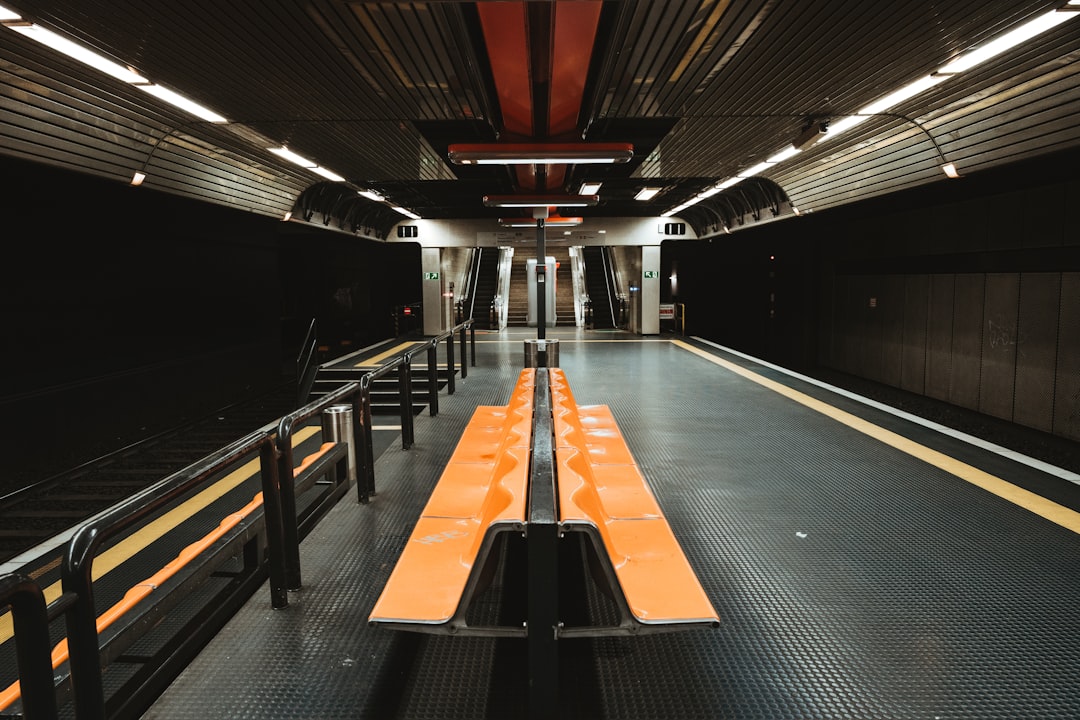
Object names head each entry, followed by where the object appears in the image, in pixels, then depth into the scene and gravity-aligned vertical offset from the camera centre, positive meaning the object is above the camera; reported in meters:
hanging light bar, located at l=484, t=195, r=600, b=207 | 6.39 +1.04
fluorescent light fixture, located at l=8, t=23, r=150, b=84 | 3.25 +1.48
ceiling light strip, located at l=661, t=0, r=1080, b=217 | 3.24 +1.48
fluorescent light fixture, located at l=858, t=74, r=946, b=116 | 4.48 +1.56
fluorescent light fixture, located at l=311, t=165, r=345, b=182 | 8.10 +1.81
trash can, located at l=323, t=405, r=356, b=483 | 3.84 -0.75
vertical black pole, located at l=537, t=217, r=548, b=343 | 7.30 +0.33
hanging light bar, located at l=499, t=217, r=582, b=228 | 8.38 +1.09
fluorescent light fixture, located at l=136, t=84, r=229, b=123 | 4.33 +1.56
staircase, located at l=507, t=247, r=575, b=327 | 20.20 +0.30
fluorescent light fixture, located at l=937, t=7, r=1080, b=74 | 3.23 +1.42
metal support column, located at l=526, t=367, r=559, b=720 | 1.68 -0.86
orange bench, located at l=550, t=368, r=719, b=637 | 1.71 -0.86
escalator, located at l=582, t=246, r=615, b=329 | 19.16 +0.33
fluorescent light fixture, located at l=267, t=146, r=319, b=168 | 6.47 +1.64
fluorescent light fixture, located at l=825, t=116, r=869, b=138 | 5.75 +1.61
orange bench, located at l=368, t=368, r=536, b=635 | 1.72 -0.85
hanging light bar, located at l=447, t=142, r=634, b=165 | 4.34 +1.04
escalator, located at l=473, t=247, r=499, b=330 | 19.08 +0.49
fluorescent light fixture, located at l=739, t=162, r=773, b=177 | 7.49 +1.59
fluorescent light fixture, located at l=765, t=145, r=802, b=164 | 6.44 +1.52
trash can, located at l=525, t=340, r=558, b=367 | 7.62 -0.69
